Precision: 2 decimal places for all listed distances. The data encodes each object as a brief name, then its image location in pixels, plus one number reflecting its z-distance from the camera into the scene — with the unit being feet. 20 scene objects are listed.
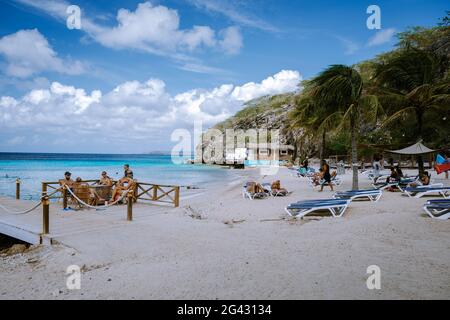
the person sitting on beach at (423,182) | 40.36
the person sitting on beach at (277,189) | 44.93
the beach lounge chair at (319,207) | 28.30
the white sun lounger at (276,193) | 44.88
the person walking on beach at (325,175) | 48.24
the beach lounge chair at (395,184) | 42.86
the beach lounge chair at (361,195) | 34.81
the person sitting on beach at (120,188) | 38.34
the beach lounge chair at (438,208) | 23.44
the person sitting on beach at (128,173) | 41.06
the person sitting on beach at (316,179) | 53.86
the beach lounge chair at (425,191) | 34.35
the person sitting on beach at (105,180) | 40.20
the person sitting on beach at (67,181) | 36.42
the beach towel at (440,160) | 58.04
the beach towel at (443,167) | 53.47
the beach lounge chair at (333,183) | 53.21
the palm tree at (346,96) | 42.70
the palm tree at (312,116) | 46.82
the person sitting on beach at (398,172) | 46.46
